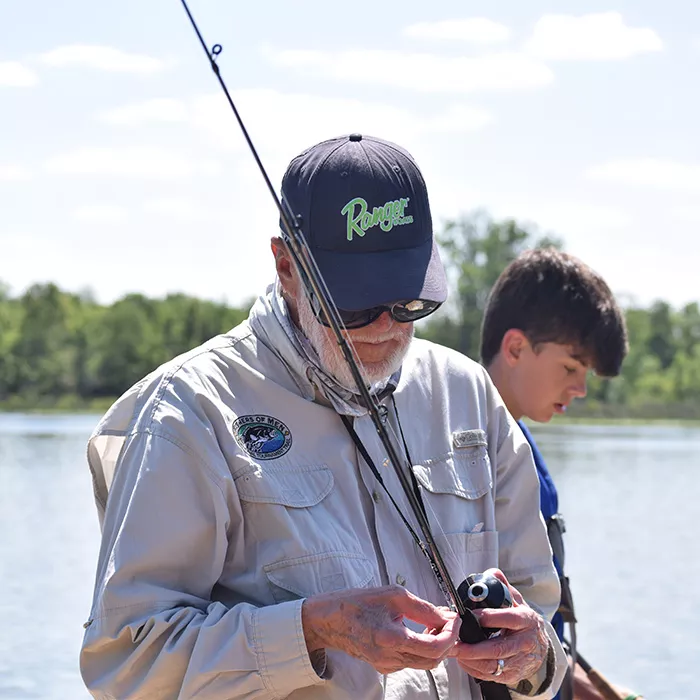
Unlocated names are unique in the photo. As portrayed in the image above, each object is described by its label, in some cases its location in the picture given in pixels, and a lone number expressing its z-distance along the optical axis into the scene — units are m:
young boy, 3.86
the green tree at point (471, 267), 66.12
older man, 2.29
